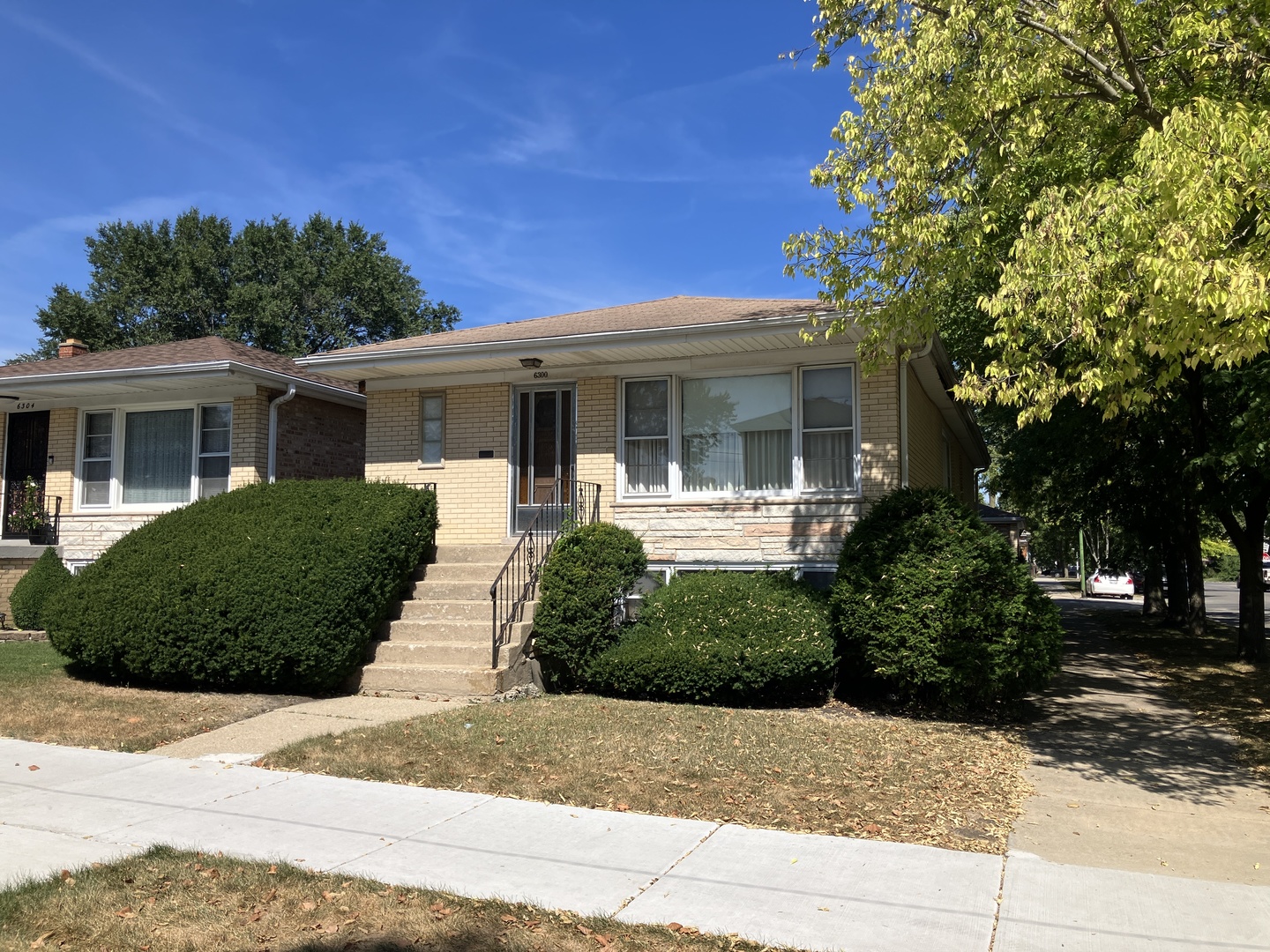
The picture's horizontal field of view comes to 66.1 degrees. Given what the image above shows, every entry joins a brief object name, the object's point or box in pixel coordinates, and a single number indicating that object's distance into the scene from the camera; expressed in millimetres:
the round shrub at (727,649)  9672
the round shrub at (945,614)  9188
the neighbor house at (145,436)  14883
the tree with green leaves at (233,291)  37438
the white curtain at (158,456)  15508
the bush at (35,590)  14398
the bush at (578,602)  10547
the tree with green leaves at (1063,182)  6582
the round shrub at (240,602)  9883
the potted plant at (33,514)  15805
